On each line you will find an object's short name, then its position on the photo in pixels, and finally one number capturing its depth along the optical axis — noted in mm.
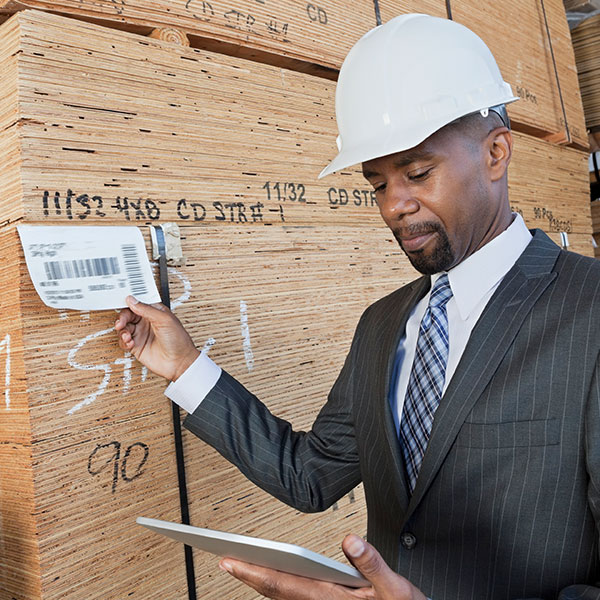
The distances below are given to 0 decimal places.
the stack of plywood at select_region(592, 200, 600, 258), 2773
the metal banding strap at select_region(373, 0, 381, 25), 1629
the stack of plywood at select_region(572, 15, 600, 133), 2684
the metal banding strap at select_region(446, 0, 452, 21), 1860
